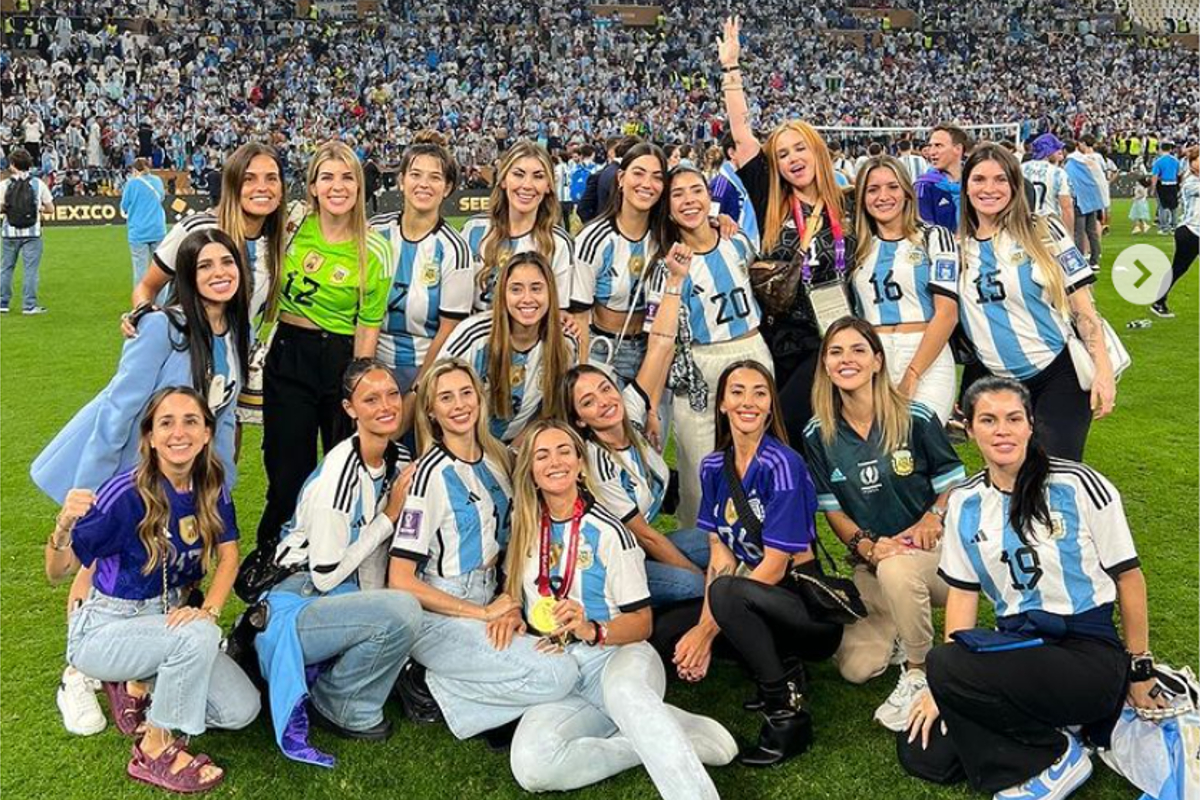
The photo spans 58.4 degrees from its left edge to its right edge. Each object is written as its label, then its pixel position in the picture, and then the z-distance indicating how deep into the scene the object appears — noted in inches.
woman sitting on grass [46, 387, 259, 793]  127.5
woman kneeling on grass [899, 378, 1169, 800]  119.6
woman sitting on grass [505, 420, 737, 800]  125.3
